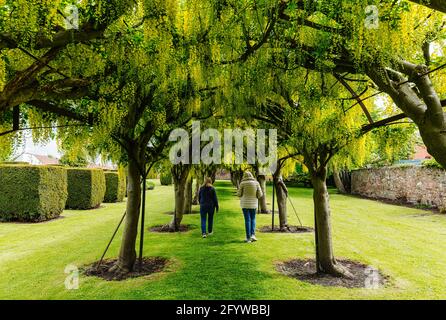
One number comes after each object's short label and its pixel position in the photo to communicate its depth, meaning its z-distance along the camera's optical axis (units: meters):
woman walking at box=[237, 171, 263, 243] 8.52
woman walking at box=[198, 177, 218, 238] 9.83
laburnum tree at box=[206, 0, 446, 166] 3.15
